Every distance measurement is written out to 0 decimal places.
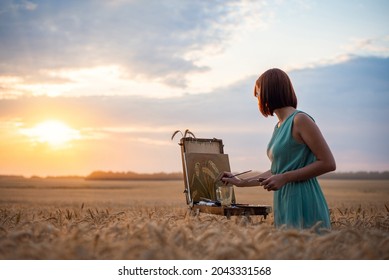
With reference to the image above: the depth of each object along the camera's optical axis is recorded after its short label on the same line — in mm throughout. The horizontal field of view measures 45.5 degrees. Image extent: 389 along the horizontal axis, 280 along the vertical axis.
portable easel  4617
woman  3611
